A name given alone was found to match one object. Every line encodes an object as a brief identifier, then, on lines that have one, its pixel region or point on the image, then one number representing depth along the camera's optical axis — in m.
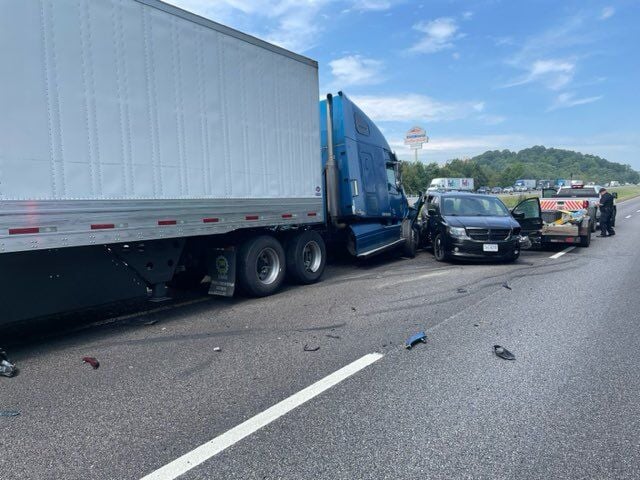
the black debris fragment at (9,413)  3.45
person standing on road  16.44
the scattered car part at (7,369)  4.22
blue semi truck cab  9.64
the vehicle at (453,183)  61.67
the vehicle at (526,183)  118.34
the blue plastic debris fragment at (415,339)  4.86
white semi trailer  4.45
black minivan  10.31
